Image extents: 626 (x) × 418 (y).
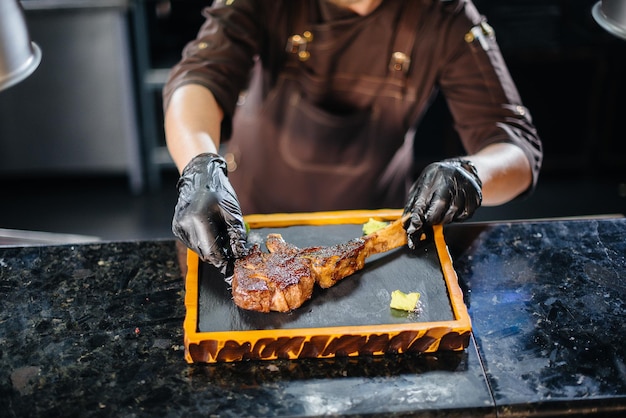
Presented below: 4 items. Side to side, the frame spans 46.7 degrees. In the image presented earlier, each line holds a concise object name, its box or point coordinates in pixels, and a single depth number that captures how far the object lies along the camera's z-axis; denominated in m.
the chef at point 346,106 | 2.33
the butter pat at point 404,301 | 1.81
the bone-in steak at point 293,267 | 1.78
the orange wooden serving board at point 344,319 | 1.71
